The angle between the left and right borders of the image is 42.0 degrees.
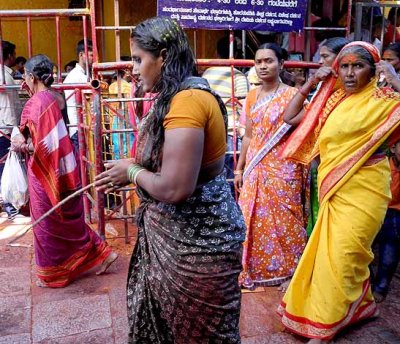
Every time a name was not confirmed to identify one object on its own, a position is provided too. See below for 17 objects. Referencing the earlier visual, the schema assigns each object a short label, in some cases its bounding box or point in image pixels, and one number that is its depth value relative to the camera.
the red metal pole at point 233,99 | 4.38
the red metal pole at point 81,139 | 4.86
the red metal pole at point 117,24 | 4.24
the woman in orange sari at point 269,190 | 3.75
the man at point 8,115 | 5.28
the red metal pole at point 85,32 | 4.50
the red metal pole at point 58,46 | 4.52
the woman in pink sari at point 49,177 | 3.77
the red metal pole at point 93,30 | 4.14
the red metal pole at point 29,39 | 4.61
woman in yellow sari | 2.96
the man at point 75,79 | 6.00
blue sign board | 4.16
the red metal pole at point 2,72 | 4.75
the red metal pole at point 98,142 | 4.02
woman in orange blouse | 1.90
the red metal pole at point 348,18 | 4.70
